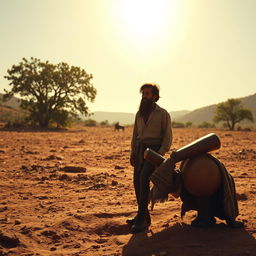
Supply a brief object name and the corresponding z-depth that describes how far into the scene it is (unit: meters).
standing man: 4.63
